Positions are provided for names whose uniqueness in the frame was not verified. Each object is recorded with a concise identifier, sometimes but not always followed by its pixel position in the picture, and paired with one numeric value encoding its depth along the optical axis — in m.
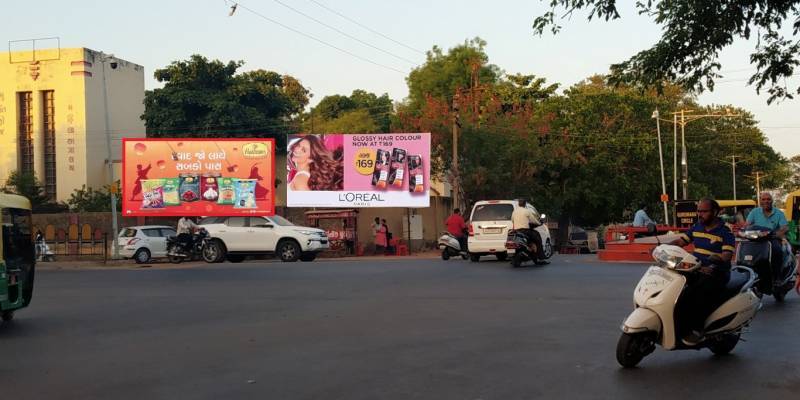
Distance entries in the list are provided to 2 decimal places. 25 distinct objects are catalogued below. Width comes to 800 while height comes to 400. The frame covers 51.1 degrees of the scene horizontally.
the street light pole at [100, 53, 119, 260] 33.28
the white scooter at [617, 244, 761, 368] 6.98
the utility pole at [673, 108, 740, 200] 49.22
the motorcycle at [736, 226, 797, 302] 10.83
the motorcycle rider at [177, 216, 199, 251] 29.59
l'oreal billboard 35.84
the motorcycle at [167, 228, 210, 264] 29.42
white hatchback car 32.25
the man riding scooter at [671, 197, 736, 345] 7.29
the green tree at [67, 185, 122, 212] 45.47
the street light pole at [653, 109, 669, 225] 48.94
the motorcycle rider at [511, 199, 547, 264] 19.67
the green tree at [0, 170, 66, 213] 47.28
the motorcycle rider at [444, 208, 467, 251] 27.02
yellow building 49.19
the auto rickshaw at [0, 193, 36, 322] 10.84
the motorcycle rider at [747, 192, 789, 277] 11.27
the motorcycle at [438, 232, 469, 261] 27.09
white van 22.41
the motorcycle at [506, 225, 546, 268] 19.66
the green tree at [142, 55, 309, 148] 49.00
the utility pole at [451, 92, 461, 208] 37.47
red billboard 35.28
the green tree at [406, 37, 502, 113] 58.65
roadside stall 35.19
